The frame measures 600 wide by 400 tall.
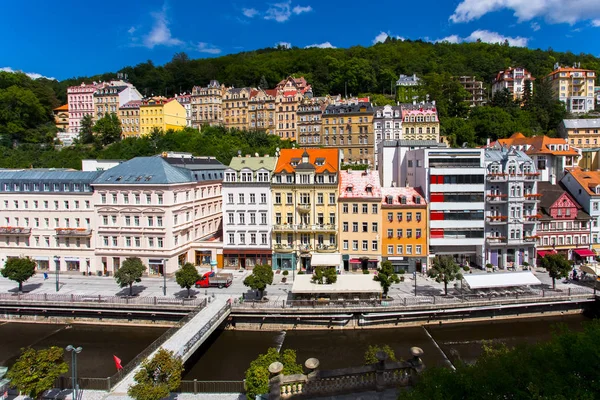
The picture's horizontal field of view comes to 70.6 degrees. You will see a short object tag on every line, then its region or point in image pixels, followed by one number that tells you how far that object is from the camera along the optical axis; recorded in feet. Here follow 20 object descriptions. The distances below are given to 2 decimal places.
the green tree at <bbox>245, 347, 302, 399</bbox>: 58.23
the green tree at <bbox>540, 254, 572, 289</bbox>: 125.29
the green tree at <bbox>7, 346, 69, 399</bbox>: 67.31
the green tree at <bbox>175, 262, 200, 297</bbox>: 119.34
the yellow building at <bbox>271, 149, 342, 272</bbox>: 149.69
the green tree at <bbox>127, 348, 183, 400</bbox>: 64.80
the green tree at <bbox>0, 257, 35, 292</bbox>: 128.26
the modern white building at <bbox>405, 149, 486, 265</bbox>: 149.18
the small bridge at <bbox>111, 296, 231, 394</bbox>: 78.96
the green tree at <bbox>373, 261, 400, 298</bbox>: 116.37
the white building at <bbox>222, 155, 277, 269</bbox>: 153.89
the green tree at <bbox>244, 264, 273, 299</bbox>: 117.70
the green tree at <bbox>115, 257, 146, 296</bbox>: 122.31
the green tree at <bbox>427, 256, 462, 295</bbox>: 119.55
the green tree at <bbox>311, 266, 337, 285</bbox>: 120.26
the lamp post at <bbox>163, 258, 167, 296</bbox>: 141.59
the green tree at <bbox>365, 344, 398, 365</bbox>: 63.26
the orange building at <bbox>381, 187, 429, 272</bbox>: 148.05
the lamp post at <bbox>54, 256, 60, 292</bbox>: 154.16
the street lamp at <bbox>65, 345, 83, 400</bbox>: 68.54
